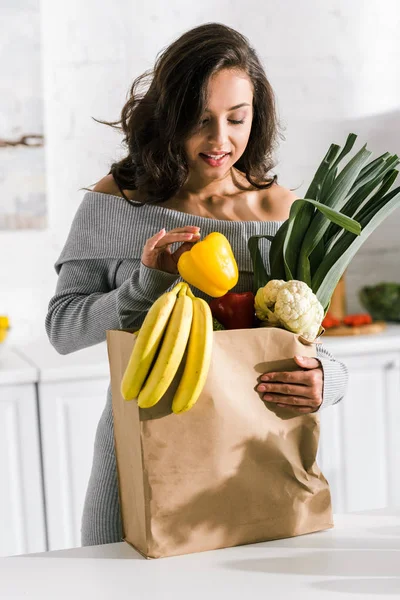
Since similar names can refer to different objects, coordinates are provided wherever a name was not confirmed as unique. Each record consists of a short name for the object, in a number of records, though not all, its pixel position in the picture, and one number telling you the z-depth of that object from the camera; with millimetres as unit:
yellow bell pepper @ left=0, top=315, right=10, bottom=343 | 2600
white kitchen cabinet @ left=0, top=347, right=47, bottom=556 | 2316
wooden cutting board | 2742
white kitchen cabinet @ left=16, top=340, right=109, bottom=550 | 2348
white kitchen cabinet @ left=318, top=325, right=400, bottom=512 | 2654
